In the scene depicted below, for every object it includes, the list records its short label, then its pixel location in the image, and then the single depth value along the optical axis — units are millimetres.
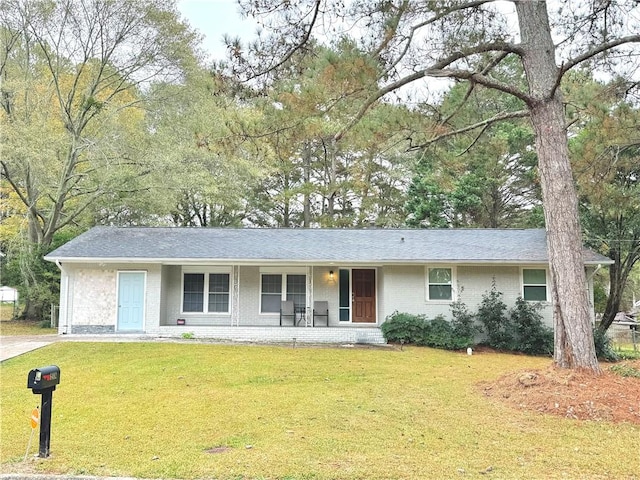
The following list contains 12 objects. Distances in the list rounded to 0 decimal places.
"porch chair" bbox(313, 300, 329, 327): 15501
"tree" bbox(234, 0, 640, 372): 7414
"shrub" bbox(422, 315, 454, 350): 13156
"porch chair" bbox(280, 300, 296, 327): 15462
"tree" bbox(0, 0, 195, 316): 17922
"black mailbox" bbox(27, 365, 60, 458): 4430
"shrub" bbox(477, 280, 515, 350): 13367
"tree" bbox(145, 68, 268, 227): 18484
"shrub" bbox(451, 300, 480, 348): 13203
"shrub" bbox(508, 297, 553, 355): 13008
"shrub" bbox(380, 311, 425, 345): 13477
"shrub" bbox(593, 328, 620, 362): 12688
